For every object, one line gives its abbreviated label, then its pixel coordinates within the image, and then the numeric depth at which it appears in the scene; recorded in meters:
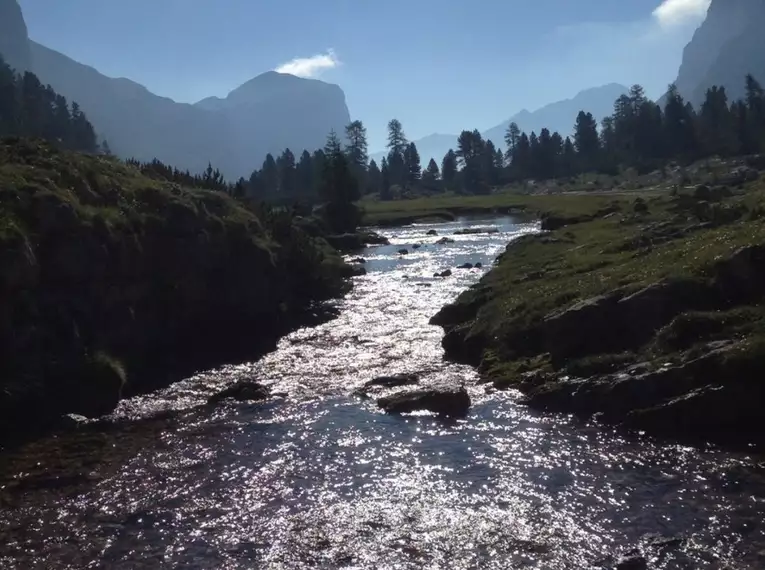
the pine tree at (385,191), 194.25
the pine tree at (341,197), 104.50
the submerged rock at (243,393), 27.20
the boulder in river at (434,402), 24.23
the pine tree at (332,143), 129.10
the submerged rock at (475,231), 94.96
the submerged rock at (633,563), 13.78
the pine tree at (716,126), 170.56
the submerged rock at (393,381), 27.86
